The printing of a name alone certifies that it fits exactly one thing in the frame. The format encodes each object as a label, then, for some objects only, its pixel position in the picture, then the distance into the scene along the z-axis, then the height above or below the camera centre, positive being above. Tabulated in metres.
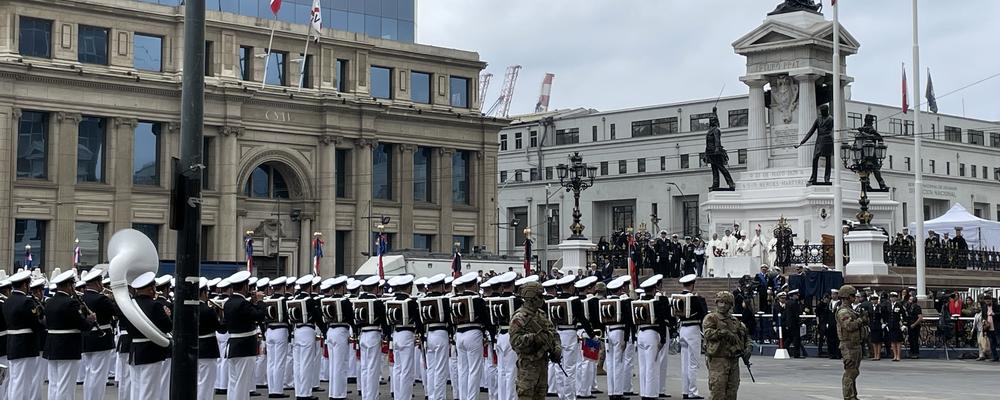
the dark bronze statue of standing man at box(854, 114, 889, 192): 37.10 +3.85
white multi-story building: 97.50 +8.25
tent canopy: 52.88 +1.81
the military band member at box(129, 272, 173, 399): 16.86 -0.88
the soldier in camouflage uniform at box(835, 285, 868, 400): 18.08 -0.89
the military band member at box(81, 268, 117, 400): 19.47 -1.11
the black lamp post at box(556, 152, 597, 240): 43.31 +3.02
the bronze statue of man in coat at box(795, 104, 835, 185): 42.47 +4.26
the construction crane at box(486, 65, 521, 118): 147.25 +19.55
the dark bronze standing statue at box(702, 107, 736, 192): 44.62 +3.97
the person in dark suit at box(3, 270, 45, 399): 18.27 -0.75
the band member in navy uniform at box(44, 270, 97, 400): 17.88 -0.71
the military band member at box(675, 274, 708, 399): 20.52 -0.92
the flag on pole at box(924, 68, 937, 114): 107.80 +13.76
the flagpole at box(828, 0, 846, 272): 37.91 +3.50
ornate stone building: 67.06 +7.49
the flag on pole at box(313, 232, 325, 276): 54.74 +1.29
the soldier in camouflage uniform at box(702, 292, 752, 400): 16.06 -0.89
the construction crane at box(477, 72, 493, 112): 135.12 +19.23
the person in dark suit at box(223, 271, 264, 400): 18.73 -0.87
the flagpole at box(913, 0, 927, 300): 35.81 +2.05
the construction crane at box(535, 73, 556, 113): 148.12 +19.72
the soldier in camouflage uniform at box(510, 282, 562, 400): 14.99 -0.75
